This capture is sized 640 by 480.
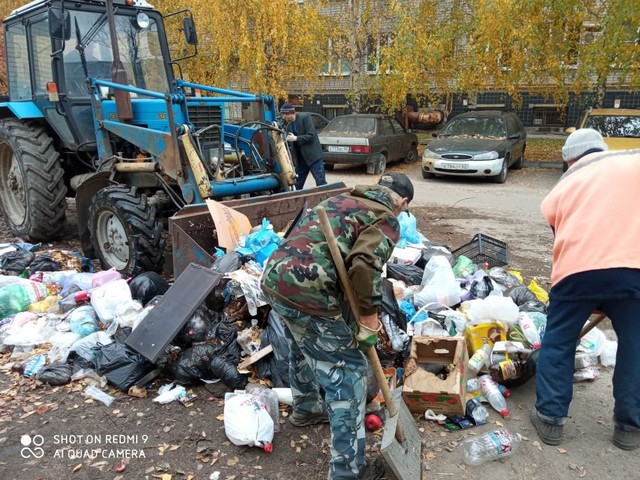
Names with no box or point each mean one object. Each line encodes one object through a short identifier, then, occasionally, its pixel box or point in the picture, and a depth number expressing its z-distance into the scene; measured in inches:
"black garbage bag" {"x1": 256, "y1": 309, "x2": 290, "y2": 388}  136.9
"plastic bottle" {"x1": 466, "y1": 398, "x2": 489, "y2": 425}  126.0
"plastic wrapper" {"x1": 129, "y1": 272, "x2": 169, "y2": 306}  175.0
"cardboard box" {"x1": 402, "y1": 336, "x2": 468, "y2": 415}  124.6
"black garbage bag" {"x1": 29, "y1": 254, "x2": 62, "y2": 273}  210.5
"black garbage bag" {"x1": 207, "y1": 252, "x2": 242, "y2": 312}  165.8
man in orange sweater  106.7
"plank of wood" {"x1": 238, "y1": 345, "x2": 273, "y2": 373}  141.4
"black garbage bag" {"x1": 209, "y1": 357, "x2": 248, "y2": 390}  138.9
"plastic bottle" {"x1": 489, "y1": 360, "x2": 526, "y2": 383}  136.6
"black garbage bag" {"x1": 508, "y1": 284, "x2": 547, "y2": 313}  164.7
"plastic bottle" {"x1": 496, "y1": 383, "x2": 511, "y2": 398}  137.2
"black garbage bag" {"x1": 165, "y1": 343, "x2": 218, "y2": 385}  140.3
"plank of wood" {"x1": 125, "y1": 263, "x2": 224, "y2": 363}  141.1
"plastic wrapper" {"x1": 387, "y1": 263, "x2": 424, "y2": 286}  183.9
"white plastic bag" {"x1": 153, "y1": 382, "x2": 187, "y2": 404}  134.6
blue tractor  199.5
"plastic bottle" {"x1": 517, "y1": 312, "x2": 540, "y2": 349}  146.9
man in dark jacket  297.6
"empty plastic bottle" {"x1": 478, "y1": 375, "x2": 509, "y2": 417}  130.3
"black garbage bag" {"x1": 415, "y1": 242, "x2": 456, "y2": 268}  202.9
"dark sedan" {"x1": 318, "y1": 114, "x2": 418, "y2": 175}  500.7
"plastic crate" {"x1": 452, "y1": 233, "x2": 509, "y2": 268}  213.5
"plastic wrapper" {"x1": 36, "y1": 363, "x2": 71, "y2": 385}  141.1
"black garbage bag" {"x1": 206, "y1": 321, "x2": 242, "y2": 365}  145.4
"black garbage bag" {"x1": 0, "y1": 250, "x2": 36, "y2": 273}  210.5
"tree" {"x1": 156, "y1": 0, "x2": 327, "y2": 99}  573.9
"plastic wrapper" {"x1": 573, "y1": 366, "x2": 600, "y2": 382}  142.7
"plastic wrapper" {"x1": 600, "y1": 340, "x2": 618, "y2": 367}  150.3
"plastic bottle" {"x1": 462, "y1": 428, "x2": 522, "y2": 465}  113.5
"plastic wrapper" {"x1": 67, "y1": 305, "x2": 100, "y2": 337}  160.4
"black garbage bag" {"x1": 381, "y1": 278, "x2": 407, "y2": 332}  145.9
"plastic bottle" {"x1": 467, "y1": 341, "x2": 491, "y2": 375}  138.8
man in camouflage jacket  93.4
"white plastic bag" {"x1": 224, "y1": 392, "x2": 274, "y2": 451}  115.8
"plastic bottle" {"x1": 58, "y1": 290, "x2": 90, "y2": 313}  177.6
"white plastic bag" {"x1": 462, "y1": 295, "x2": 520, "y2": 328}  149.7
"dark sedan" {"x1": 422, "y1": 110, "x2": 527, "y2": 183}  453.7
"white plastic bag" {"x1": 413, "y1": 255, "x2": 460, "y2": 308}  164.9
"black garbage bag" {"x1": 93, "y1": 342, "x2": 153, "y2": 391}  138.6
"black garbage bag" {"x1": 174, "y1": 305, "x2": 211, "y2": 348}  148.6
